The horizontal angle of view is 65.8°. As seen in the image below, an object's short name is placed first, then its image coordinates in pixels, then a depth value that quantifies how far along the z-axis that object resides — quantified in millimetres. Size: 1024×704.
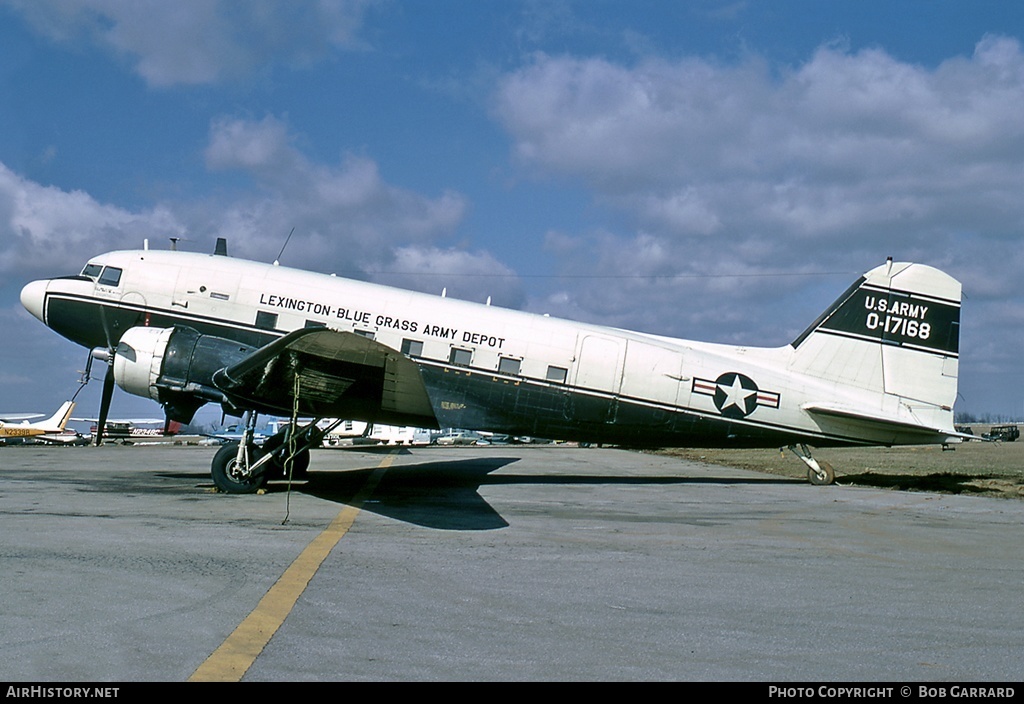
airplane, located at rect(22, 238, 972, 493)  15266
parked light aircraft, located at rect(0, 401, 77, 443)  45938
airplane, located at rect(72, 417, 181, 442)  54631
